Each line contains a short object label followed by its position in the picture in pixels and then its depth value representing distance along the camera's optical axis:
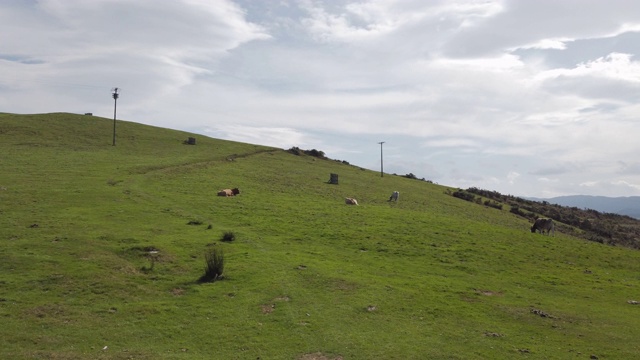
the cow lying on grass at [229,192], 41.44
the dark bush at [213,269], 21.22
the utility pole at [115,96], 71.12
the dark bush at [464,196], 71.84
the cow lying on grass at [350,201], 45.26
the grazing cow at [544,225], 44.38
